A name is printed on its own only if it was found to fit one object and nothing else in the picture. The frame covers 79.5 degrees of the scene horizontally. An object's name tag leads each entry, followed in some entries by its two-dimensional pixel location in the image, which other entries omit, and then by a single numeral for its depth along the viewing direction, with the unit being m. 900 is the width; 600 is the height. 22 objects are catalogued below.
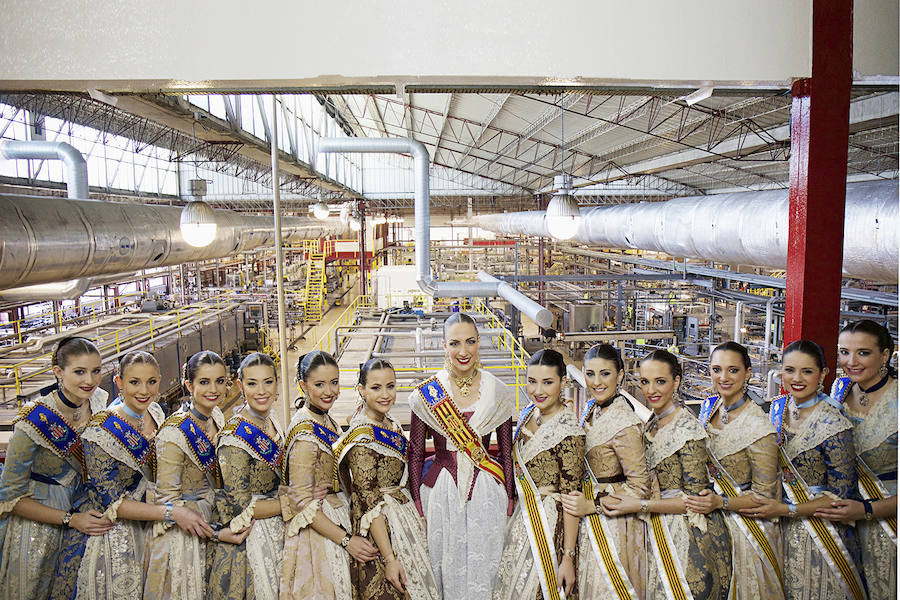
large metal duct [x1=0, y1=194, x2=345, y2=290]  3.35
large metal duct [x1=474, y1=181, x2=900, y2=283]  3.54
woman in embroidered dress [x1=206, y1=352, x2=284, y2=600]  2.28
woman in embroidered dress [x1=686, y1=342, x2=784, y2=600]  2.40
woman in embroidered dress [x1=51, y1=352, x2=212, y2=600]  2.30
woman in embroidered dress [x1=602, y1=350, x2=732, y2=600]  2.37
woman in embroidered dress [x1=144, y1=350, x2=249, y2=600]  2.28
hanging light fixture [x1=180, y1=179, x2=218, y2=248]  4.72
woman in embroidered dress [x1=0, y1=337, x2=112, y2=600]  2.34
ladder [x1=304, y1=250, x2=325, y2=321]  21.23
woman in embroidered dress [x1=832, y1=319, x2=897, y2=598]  2.45
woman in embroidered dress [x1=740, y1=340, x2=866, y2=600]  2.41
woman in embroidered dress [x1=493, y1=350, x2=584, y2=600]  2.37
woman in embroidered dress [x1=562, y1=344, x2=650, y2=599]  2.37
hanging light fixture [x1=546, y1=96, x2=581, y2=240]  4.87
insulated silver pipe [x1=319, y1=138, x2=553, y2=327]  7.62
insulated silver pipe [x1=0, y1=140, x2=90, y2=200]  7.59
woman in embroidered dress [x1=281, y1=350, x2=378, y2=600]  2.30
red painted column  2.84
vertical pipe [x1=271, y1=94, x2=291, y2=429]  4.54
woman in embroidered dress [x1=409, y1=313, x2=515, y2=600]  2.38
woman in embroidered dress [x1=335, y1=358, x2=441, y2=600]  2.34
